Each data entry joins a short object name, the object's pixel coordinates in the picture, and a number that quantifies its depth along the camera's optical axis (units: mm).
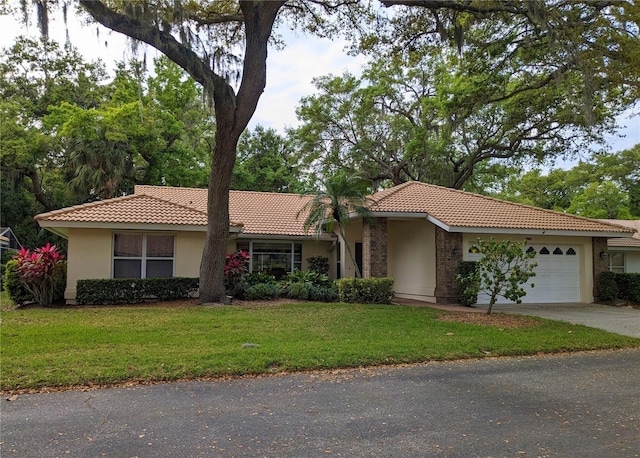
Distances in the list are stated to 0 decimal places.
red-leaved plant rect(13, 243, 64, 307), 12773
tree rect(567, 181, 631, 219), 35562
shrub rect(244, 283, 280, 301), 14461
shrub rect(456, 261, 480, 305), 14023
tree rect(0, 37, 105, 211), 26781
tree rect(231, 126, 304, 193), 37200
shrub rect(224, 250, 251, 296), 14734
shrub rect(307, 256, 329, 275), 19234
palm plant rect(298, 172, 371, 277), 14836
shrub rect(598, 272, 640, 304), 16656
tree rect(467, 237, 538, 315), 11484
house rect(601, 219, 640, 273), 22266
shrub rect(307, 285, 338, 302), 14867
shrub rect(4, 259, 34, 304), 13141
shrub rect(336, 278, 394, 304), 14234
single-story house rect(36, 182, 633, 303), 14227
